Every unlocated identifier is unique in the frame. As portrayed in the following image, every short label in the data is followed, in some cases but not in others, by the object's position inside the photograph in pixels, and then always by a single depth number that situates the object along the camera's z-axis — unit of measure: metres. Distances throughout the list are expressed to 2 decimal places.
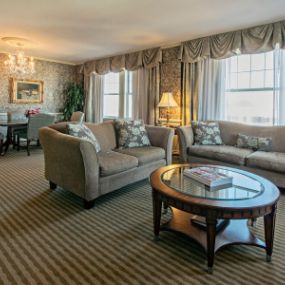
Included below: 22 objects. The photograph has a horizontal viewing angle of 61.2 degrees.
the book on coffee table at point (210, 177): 1.95
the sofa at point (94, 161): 2.50
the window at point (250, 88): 4.02
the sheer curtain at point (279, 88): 3.72
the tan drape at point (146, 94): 5.38
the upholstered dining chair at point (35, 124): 5.01
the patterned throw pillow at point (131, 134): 3.59
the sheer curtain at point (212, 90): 4.48
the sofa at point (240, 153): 3.09
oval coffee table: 1.58
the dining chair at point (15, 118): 5.41
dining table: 5.06
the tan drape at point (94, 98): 6.97
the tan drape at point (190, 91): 4.72
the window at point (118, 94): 6.28
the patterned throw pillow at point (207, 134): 3.99
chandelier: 5.34
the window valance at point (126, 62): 5.29
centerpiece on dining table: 5.63
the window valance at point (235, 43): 3.67
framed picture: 6.30
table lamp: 4.68
